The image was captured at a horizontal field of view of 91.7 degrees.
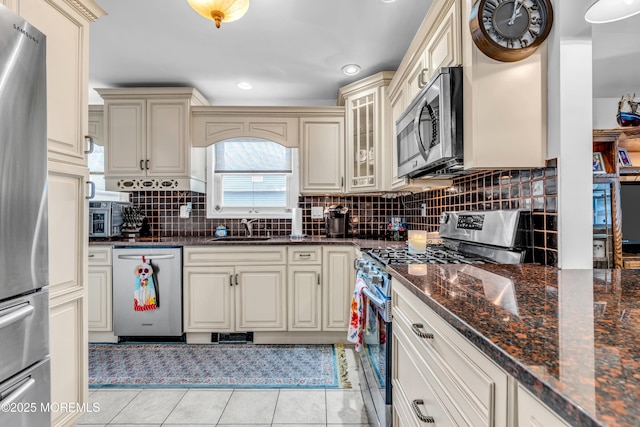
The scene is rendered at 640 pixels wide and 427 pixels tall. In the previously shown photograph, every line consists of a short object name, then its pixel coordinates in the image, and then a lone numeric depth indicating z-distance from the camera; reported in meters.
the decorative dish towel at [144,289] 2.60
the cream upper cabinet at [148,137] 2.94
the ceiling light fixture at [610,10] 0.96
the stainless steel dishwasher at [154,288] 2.64
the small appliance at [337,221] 3.09
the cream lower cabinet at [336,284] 2.72
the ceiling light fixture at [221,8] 1.49
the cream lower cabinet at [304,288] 2.71
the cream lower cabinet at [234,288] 2.68
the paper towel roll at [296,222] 3.12
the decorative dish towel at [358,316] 1.77
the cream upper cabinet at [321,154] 3.08
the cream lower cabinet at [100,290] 2.66
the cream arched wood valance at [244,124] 3.04
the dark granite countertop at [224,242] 2.64
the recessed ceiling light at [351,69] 2.69
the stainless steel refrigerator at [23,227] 0.94
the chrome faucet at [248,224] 3.27
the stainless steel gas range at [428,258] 1.33
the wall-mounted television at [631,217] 3.62
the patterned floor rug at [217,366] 2.08
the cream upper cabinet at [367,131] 2.71
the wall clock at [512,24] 1.17
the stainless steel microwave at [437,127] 1.35
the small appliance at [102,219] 2.79
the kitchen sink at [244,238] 3.18
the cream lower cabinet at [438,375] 0.57
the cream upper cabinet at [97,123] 2.99
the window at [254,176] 3.38
